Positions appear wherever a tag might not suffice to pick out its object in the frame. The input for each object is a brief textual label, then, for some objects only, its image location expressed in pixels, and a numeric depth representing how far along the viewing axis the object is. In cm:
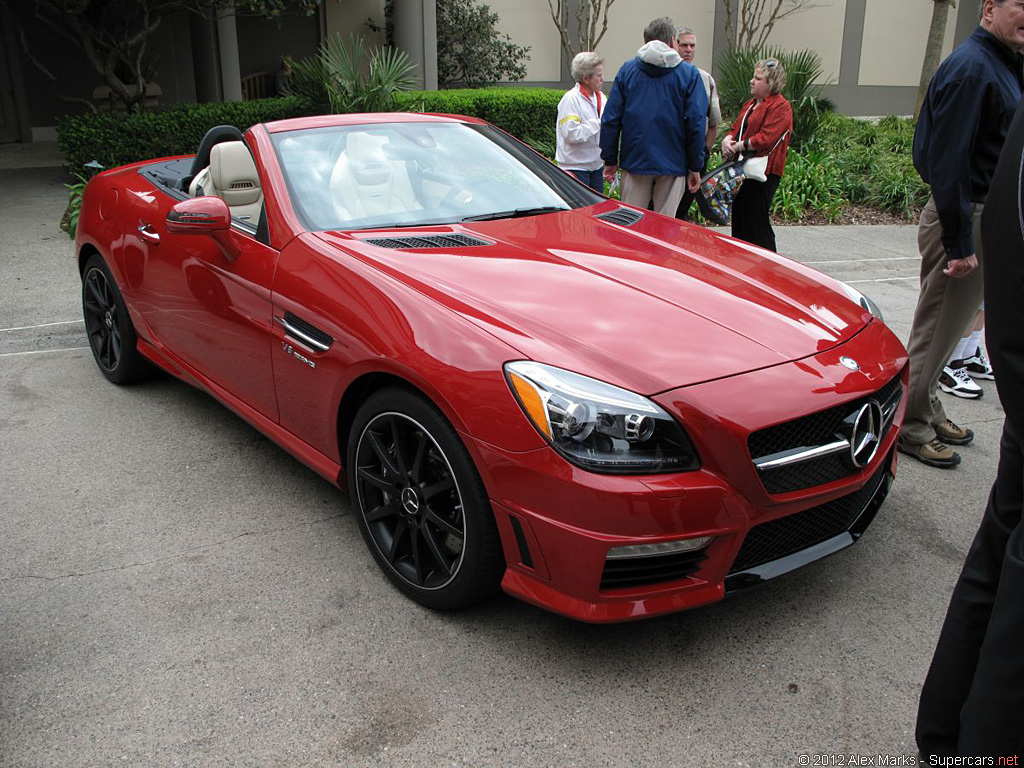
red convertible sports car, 246
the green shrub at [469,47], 1476
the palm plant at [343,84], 1003
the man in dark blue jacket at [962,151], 364
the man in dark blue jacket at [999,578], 188
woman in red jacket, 667
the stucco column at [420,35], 1330
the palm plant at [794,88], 1212
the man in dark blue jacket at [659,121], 629
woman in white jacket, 728
